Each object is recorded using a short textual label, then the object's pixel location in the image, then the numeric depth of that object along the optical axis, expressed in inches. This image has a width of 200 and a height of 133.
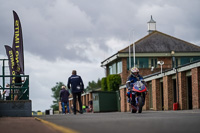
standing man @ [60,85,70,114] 1282.0
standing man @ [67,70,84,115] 909.2
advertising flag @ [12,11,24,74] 882.1
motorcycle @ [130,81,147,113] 703.1
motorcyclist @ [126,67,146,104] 709.9
